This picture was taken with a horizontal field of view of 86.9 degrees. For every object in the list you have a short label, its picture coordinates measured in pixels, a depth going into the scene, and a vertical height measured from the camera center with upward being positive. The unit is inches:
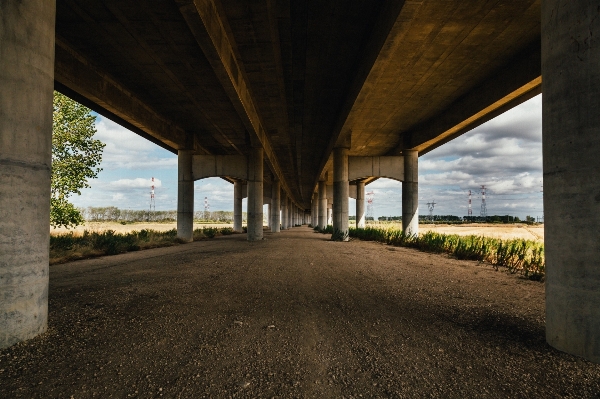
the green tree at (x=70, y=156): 683.4 +115.4
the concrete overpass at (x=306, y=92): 132.6 +193.5
